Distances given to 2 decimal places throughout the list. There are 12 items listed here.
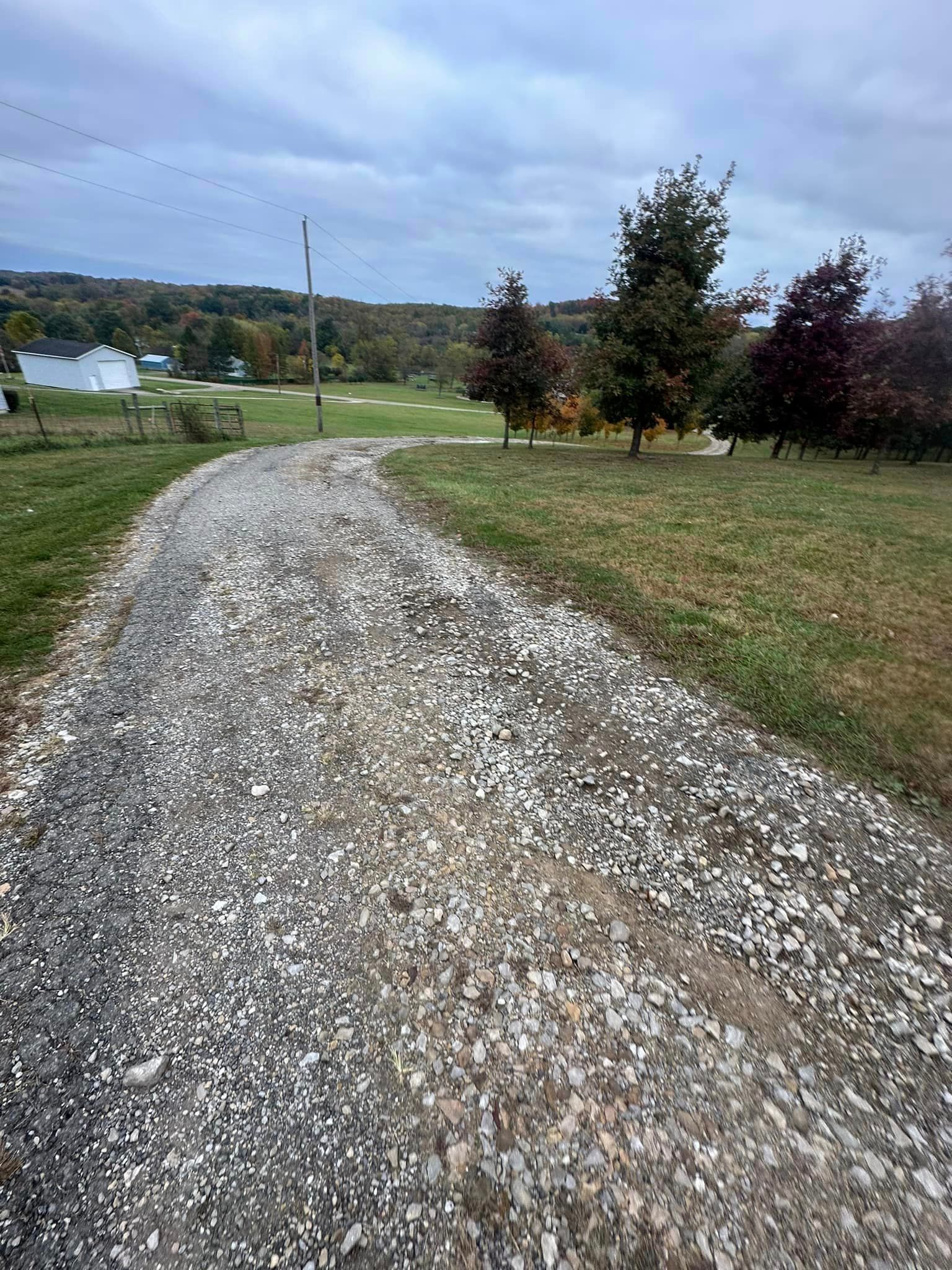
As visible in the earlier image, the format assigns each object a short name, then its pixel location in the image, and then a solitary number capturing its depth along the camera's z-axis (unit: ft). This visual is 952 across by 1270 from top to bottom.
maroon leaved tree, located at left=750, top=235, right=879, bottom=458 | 79.20
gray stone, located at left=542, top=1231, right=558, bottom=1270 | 6.16
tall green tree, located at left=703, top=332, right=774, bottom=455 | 94.89
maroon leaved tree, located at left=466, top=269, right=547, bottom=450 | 77.36
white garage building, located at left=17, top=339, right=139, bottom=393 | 181.47
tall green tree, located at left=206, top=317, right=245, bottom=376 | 302.86
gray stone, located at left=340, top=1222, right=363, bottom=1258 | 6.22
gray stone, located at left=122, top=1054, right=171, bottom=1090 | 7.58
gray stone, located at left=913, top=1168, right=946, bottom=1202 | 6.86
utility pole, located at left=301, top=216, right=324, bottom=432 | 83.30
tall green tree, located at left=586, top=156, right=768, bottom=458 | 64.54
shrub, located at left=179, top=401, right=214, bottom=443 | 74.69
